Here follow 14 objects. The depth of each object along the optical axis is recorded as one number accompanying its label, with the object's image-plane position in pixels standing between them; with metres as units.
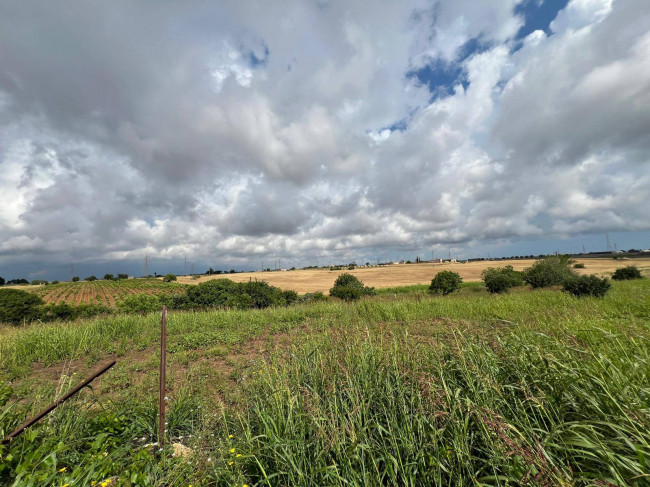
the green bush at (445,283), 29.50
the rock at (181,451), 3.12
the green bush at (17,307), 21.80
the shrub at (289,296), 24.98
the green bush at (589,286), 16.58
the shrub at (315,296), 22.55
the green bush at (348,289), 24.08
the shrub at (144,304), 21.50
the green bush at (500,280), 27.66
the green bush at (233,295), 22.77
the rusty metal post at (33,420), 2.11
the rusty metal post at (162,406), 3.27
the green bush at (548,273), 25.39
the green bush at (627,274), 38.25
